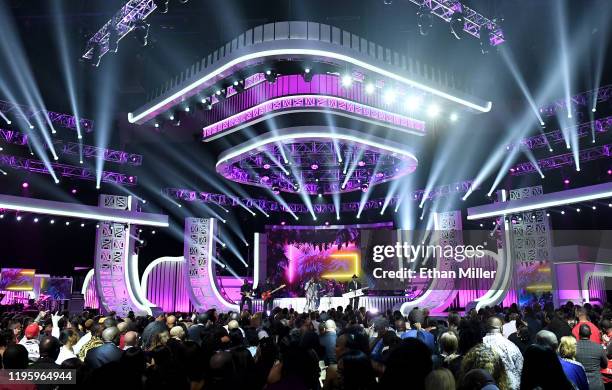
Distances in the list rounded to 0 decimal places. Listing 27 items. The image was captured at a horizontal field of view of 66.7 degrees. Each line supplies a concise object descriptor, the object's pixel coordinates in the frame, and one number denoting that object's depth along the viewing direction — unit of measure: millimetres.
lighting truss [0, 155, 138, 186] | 14094
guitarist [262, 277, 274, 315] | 17698
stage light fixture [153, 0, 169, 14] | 9508
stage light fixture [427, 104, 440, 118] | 12895
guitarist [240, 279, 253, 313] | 17359
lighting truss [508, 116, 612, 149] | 12633
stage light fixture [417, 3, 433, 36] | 10435
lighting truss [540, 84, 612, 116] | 12008
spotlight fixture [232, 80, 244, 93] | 11491
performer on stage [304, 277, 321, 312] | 17906
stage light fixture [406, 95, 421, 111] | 12242
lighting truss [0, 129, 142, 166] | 13336
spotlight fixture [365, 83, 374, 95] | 11538
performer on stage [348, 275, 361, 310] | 17734
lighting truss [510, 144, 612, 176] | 13461
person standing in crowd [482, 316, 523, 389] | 3844
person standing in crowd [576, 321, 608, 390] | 4520
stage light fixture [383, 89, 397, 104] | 12056
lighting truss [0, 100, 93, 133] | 12633
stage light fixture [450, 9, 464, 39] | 10258
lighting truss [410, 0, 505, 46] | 10297
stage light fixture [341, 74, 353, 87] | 11031
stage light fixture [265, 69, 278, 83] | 10984
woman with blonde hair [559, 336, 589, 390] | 3943
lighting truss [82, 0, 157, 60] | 10289
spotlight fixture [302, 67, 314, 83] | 10859
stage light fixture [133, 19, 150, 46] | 10406
